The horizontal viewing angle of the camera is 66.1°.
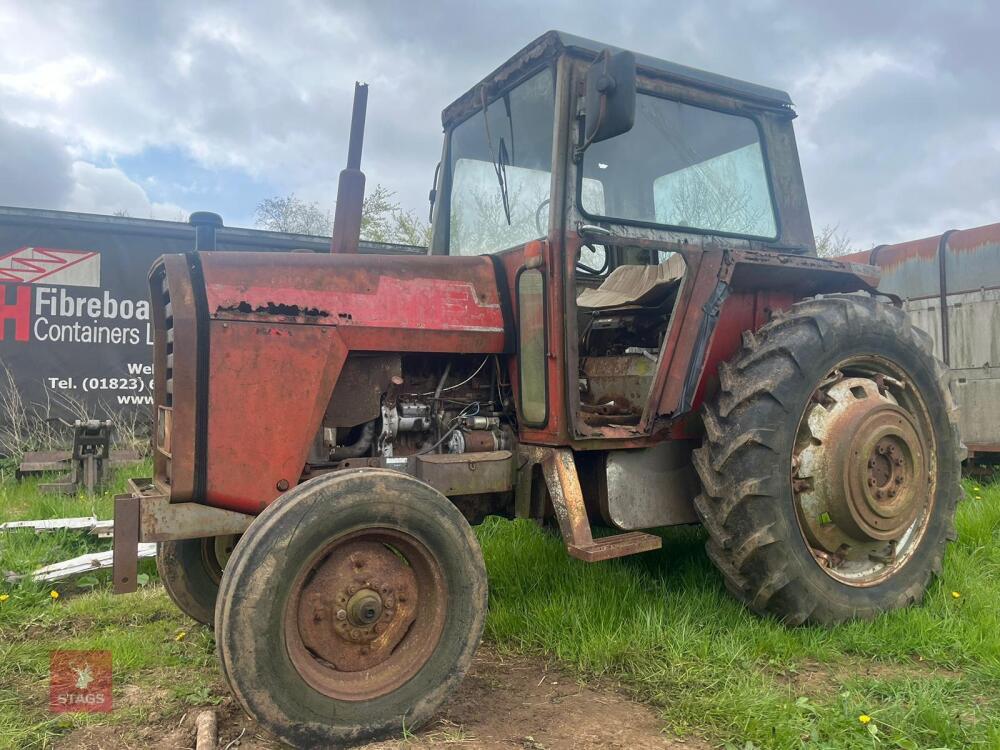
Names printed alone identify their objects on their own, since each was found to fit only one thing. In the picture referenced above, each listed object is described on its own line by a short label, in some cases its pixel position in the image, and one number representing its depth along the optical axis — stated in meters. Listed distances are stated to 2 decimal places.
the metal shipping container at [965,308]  6.02
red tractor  2.51
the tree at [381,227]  15.63
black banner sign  7.31
